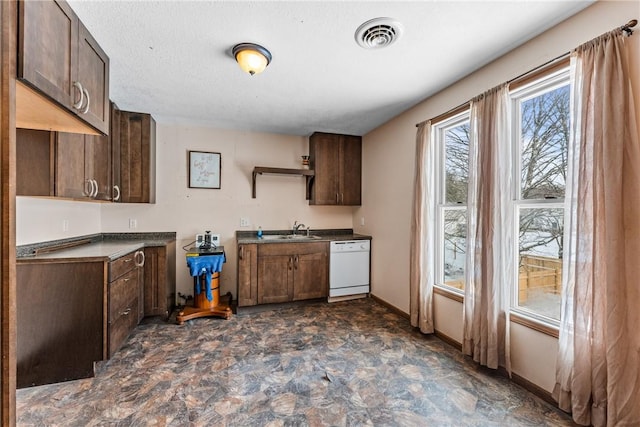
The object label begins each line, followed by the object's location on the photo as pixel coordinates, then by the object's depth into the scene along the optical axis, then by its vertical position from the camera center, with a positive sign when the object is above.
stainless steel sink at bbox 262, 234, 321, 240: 3.81 -0.35
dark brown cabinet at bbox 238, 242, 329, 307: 3.41 -0.79
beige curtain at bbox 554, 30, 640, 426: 1.40 -0.17
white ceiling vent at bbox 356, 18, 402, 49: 1.70 +1.18
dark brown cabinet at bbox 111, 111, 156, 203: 3.17 +0.63
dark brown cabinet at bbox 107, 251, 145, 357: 2.17 -0.76
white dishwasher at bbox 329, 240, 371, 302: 3.80 -0.79
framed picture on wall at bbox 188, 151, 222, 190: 3.75 +0.59
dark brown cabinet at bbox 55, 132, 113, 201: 2.06 +0.38
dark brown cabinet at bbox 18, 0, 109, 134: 1.09 +0.74
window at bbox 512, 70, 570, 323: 1.83 +0.18
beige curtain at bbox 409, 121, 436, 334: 2.78 -0.14
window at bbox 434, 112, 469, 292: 2.61 +0.16
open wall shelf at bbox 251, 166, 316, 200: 3.76 +0.56
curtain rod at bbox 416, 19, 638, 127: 1.41 +0.98
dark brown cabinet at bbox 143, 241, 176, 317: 3.04 -0.78
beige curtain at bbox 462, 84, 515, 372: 2.02 -0.13
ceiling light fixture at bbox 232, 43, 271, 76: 1.93 +1.12
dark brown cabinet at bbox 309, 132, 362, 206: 4.02 +0.67
